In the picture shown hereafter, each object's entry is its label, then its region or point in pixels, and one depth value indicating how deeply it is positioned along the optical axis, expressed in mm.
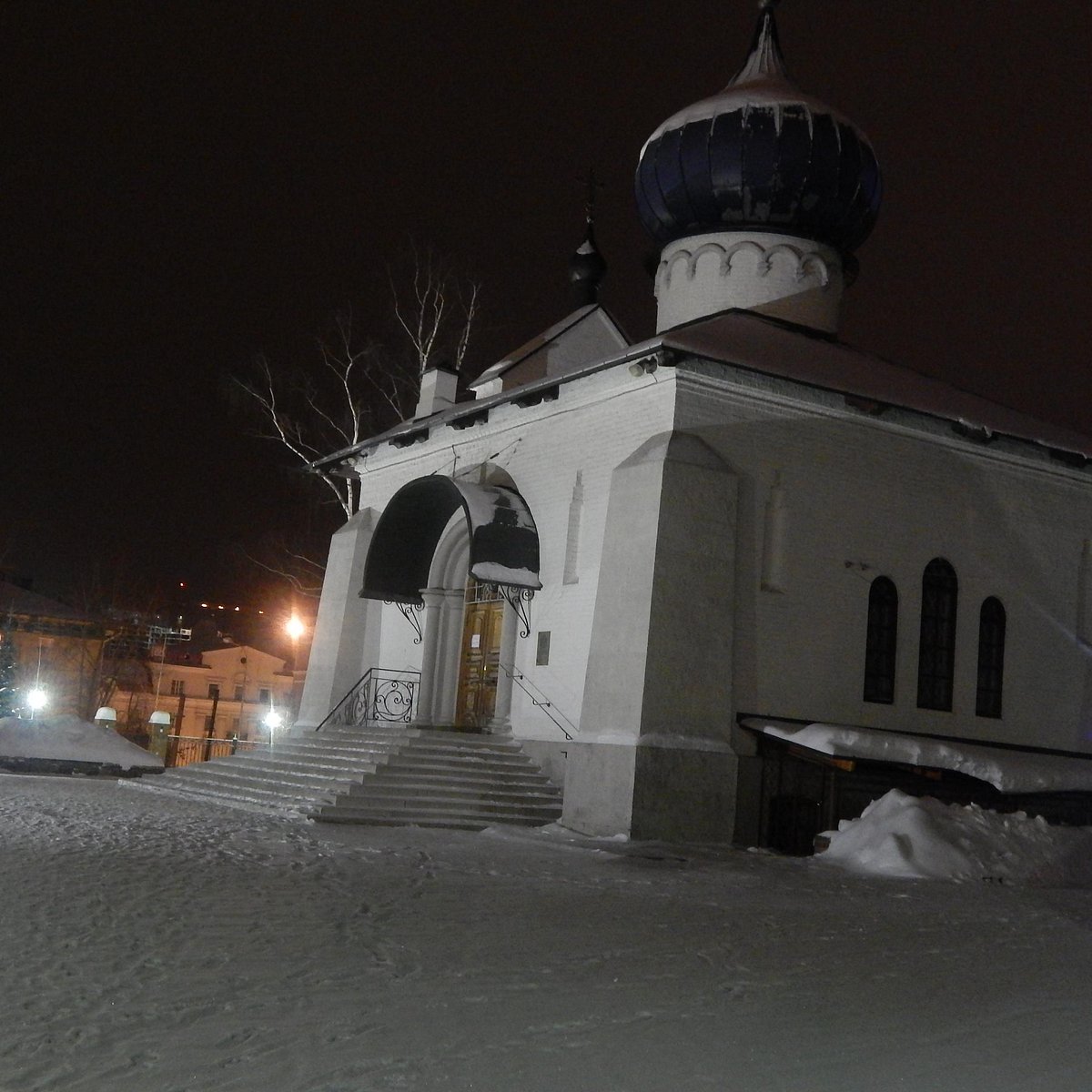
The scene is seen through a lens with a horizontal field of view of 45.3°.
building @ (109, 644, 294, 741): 59562
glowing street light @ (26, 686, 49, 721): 32281
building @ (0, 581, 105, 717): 49375
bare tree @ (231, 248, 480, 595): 24266
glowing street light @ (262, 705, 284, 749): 23094
